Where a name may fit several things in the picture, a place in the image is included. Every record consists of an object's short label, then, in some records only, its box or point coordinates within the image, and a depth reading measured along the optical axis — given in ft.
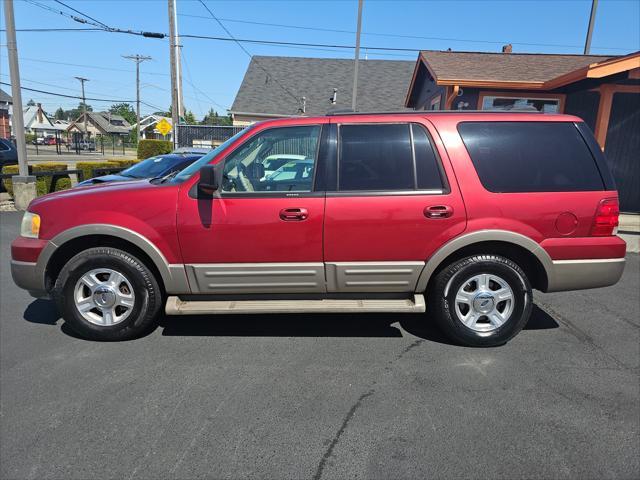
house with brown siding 32.35
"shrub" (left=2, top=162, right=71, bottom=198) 37.19
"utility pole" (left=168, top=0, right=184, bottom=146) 67.41
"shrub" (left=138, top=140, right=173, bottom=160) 83.66
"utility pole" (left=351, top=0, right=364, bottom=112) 62.47
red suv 11.60
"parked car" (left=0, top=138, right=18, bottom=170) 50.78
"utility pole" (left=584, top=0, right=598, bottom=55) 76.64
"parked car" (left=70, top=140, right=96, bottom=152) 186.63
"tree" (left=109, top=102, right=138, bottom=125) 374.63
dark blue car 28.58
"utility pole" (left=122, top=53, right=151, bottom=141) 181.68
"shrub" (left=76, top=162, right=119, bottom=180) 43.27
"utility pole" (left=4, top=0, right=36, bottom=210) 32.35
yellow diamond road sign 79.56
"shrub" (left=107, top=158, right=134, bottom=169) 48.44
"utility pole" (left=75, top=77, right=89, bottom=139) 226.75
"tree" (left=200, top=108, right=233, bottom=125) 302.70
